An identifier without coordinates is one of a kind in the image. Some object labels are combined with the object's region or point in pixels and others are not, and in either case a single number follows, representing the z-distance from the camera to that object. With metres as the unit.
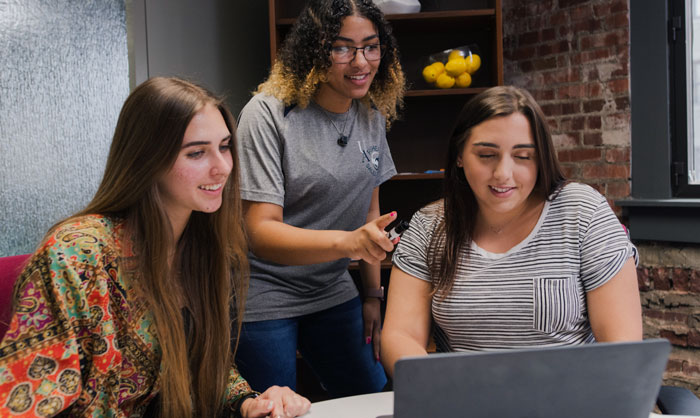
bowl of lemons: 2.58
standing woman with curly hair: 1.52
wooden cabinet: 2.69
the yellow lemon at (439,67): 2.62
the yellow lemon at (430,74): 2.62
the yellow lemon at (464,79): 2.60
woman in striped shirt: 1.29
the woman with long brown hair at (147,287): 0.91
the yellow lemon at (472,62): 2.59
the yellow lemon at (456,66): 2.57
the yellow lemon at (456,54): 2.59
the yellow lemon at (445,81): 2.60
